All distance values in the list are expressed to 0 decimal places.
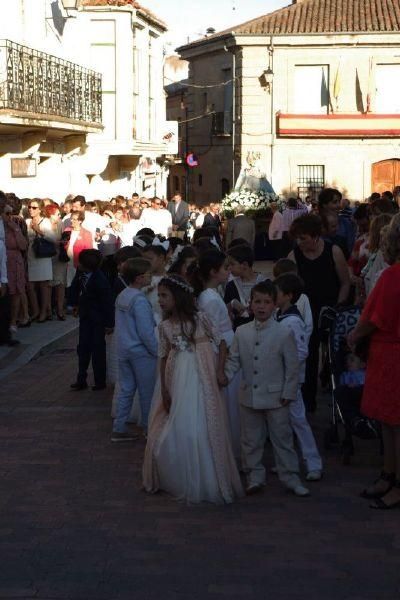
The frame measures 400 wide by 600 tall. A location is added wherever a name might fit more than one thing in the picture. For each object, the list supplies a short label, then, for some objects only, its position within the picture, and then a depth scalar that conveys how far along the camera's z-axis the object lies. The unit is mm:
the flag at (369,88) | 46219
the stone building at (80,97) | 23234
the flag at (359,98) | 46434
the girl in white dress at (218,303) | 8914
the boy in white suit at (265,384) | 8383
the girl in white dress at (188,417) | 8289
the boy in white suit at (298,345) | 8766
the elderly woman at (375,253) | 10307
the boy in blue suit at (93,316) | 12969
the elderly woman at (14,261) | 16641
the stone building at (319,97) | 46125
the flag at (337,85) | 46125
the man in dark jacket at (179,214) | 28781
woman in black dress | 10632
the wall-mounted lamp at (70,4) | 27261
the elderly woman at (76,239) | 18984
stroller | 9250
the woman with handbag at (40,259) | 18234
